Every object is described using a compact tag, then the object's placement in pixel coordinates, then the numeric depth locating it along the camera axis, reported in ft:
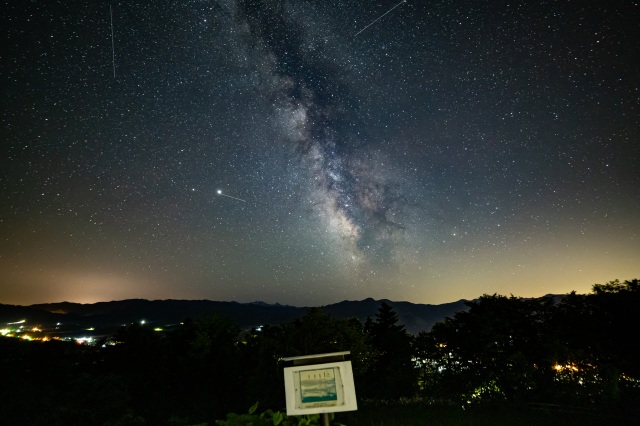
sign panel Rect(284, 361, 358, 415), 15.84
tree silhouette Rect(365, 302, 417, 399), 94.89
